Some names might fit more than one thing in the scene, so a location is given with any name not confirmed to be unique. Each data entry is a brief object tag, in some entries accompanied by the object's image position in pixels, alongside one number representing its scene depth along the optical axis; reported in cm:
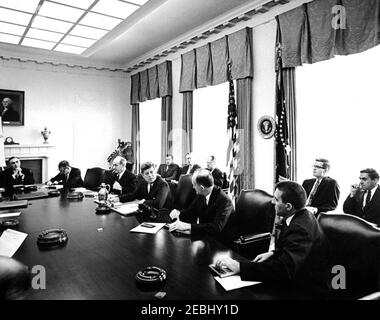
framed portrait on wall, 745
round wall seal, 483
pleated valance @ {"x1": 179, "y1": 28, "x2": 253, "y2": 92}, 516
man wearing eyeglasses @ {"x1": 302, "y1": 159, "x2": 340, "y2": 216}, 381
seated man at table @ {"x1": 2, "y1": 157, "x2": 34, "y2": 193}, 518
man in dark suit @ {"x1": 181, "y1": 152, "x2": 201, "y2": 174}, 637
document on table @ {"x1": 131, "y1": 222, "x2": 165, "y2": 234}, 243
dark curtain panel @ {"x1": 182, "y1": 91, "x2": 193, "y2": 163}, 668
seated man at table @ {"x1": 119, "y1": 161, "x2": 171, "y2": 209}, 360
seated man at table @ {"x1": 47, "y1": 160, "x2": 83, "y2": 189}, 543
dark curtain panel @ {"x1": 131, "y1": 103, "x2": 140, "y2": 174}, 896
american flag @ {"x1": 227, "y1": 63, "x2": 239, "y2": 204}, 531
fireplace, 751
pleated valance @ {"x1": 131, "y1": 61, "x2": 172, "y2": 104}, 741
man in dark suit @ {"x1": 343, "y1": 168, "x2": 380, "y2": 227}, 335
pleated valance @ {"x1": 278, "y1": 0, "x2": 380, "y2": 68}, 346
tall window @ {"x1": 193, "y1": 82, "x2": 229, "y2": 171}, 624
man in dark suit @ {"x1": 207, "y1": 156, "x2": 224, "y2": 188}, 562
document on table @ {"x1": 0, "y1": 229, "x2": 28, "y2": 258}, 201
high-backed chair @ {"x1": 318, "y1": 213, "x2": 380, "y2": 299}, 164
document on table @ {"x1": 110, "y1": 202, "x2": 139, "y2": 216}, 306
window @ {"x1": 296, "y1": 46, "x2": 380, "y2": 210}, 386
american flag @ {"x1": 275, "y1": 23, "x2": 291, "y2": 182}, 441
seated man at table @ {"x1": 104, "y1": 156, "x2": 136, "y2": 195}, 460
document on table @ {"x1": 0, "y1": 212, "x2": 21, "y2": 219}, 304
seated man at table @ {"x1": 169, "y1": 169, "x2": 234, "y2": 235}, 259
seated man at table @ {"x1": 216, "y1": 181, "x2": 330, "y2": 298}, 152
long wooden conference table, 143
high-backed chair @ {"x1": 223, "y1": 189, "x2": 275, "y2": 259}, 242
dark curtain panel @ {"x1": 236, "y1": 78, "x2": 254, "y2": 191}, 516
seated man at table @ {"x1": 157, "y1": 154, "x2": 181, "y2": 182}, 668
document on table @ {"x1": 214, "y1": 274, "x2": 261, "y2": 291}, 145
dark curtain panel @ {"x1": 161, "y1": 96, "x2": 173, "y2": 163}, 745
